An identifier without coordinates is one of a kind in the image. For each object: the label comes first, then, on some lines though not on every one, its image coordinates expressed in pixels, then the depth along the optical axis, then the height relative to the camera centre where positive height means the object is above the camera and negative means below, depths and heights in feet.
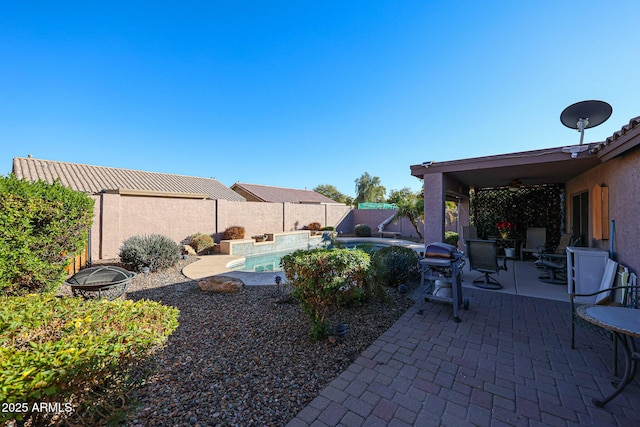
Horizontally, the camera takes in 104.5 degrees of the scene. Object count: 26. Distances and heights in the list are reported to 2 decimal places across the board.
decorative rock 17.29 -4.76
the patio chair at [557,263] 19.29 -3.47
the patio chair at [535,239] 25.89 -2.02
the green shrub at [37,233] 11.54 -0.89
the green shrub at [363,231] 61.41 -3.11
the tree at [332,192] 139.23 +15.42
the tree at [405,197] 55.47 +6.12
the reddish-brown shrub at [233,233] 42.47 -2.68
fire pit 14.07 -3.82
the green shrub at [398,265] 18.39 -3.50
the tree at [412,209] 49.25 +1.95
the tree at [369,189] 121.60 +14.62
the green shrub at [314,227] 61.11 -2.20
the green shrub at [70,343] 3.92 -2.57
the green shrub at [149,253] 23.77 -3.58
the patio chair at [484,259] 17.08 -2.83
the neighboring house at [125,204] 30.96 +1.80
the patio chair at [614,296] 8.60 -3.40
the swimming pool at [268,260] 30.94 -6.16
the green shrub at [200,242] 36.29 -3.68
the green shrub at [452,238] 38.09 -2.98
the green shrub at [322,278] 10.08 -2.49
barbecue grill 13.00 -2.82
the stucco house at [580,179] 12.51 +3.30
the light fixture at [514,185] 25.84 +3.75
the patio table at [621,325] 6.86 -2.97
